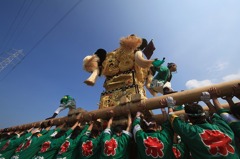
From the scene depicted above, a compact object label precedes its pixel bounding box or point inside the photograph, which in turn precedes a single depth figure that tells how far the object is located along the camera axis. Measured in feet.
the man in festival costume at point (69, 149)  8.73
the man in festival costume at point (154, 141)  6.52
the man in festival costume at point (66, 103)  18.49
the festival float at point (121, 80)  9.47
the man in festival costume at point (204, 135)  5.70
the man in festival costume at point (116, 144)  7.25
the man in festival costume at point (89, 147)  8.19
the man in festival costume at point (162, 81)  12.95
